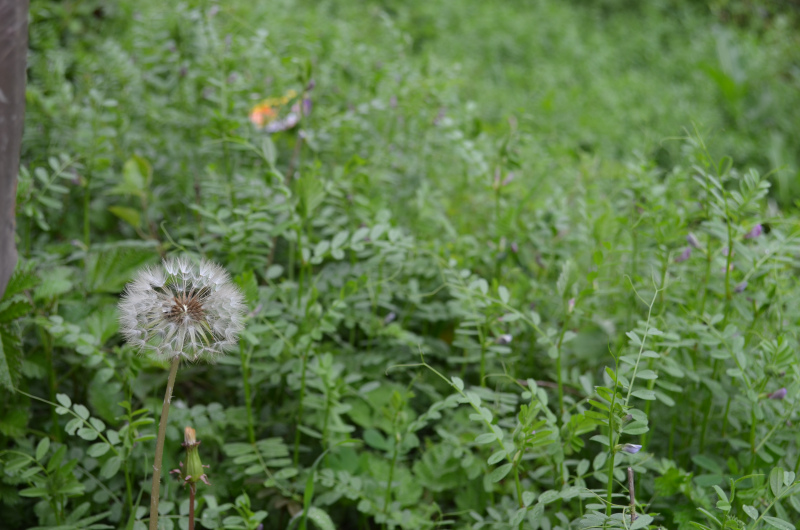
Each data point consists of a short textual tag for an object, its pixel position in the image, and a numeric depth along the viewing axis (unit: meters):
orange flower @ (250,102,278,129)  1.15
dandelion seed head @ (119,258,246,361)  0.86
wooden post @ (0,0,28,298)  0.86
